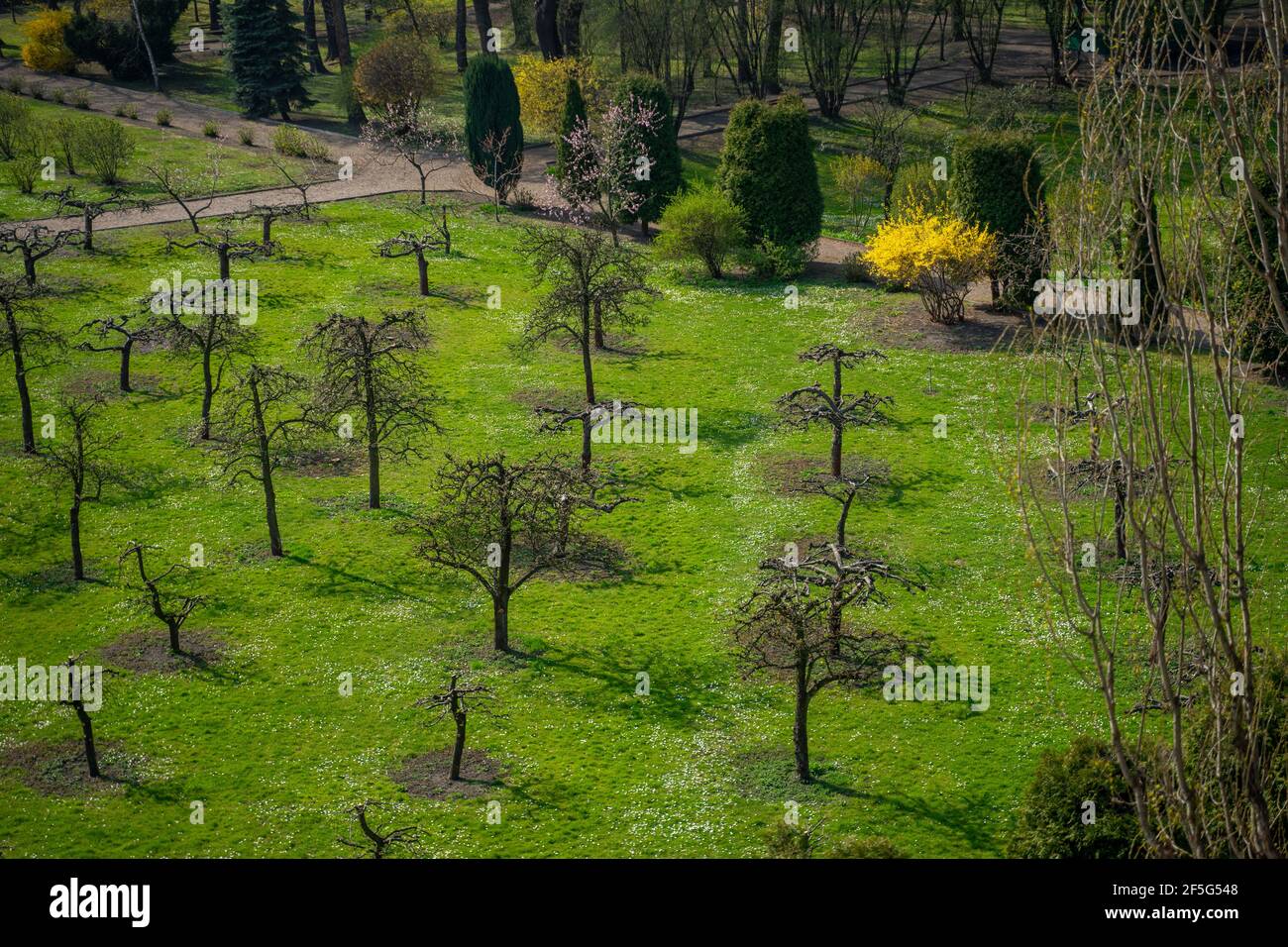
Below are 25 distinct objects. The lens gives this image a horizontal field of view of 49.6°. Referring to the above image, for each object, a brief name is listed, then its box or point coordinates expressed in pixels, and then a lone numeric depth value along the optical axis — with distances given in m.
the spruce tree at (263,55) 61.22
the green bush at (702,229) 43.50
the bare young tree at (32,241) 39.25
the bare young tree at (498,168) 50.76
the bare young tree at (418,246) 42.62
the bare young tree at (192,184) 49.75
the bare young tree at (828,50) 64.50
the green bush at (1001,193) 40.09
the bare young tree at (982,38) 67.94
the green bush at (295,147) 56.25
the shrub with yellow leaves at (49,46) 67.12
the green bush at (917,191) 41.53
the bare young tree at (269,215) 45.81
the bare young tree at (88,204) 45.16
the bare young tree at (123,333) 36.31
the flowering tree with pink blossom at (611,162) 46.84
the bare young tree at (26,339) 32.81
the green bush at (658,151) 47.97
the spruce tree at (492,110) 52.06
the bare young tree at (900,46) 66.94
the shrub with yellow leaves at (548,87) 57.19
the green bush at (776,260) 44.00
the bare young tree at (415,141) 53.41
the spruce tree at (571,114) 49.78
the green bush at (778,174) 44.47
